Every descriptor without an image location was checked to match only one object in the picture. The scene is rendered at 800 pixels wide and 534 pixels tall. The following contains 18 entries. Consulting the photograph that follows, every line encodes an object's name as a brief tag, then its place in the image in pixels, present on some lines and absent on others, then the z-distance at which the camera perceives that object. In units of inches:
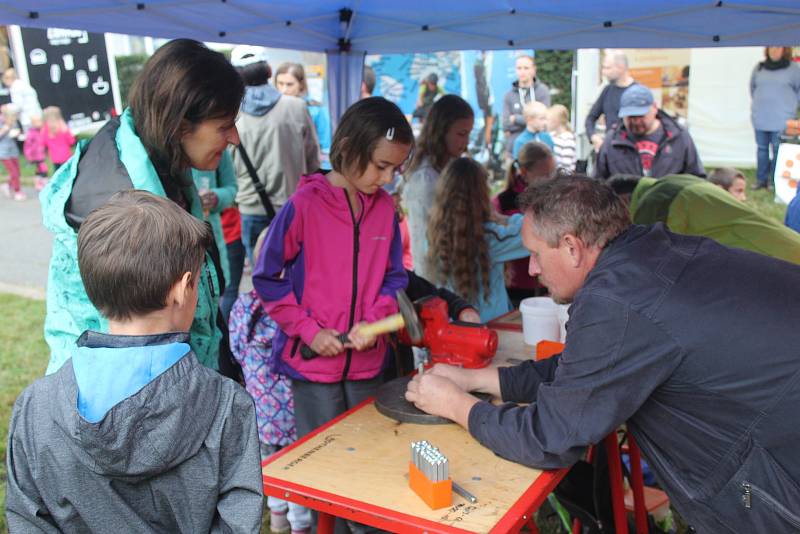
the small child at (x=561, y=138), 352.8
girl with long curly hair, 137.7
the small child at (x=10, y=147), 459.8
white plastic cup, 110.3
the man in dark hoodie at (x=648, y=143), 236.1
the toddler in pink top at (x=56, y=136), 453.7
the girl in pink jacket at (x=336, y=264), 100.8
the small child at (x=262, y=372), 119.3
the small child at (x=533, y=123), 326.6
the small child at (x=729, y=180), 177.8
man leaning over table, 66.9
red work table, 66.1
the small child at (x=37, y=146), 474.0
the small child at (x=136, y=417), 51.0
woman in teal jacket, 69.1
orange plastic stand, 66.7
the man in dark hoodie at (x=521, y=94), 387.9
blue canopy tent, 131.2
